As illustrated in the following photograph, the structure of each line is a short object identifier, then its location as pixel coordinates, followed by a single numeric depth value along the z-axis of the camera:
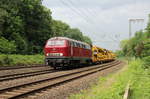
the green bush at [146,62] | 23.28
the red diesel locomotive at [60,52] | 23.95
